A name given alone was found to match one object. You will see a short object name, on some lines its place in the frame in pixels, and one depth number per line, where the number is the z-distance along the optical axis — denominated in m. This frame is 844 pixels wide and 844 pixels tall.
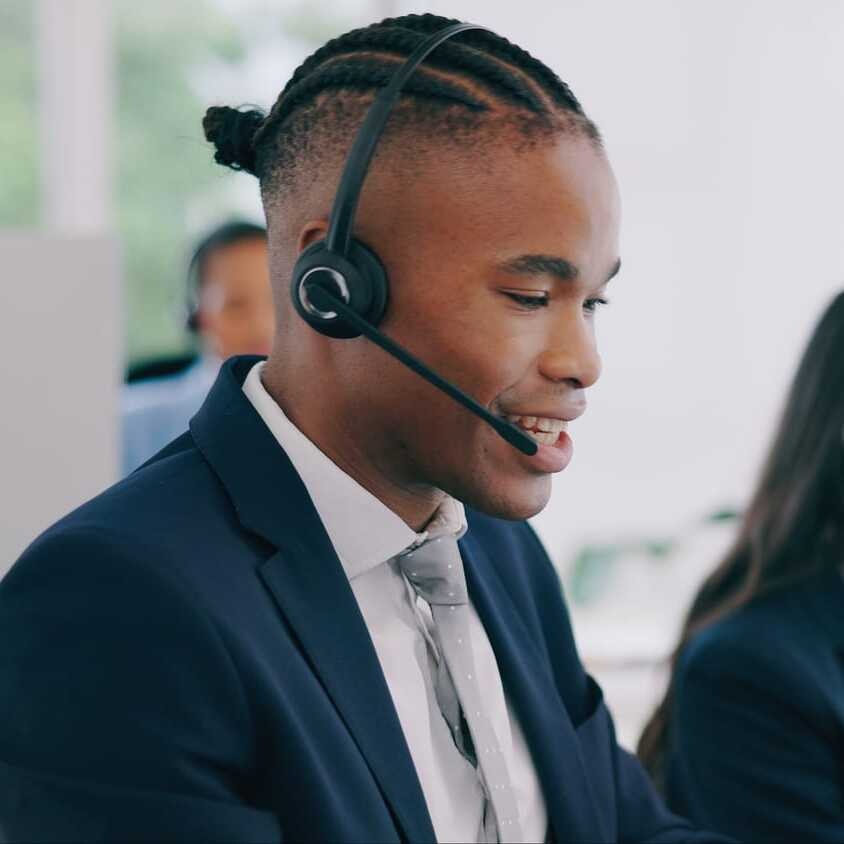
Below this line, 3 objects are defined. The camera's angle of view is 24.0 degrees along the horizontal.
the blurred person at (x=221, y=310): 2.83
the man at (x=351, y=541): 0.85
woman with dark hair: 1.37
